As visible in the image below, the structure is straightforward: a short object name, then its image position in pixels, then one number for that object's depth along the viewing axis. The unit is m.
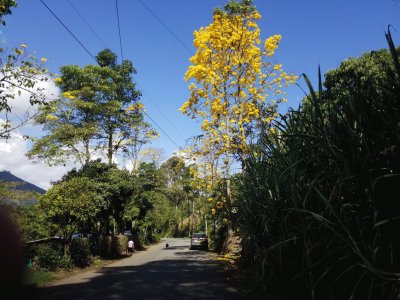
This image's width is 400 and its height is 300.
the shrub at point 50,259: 14.78
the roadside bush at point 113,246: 23.51
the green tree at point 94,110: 26.97
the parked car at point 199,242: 35.91
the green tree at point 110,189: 21.02
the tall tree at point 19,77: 10.03
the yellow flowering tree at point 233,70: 19.28
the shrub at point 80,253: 17.67
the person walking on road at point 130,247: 27.35
